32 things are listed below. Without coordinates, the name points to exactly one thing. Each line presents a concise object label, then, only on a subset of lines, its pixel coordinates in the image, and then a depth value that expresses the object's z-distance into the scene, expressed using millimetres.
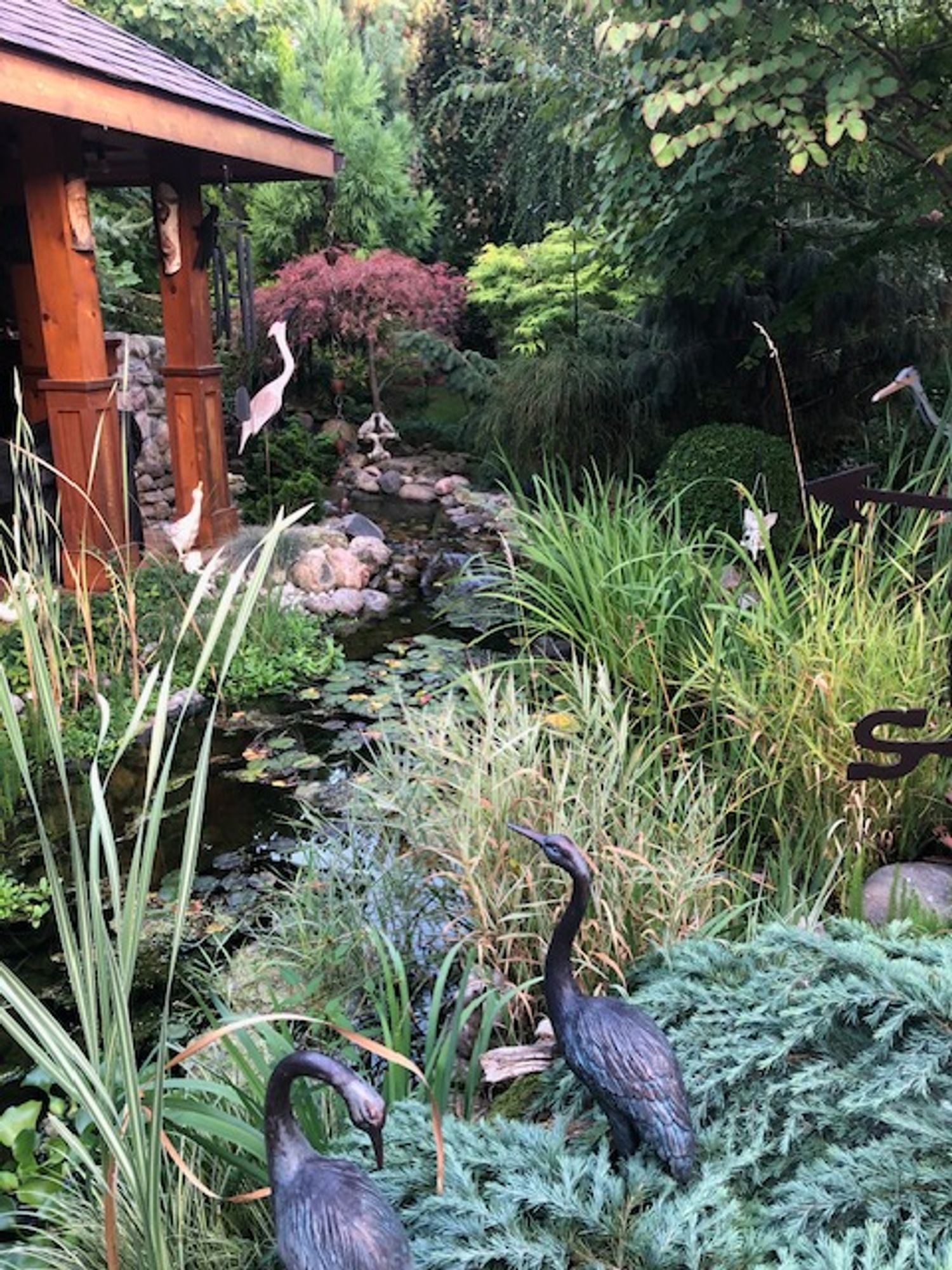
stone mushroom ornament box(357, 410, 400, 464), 8883
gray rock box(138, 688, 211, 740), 3615
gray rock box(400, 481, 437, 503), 7922
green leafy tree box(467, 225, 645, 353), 7738
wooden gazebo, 3760
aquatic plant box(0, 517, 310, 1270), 946
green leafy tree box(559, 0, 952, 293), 2824
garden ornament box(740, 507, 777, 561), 2293
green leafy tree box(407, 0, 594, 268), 5457
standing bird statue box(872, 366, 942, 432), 2162
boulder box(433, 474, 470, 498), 8023
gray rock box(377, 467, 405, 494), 8070
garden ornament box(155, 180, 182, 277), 5000
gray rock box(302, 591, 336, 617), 5008
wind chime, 5035
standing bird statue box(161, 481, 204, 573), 2479
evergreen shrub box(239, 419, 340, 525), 6727
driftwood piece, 1438
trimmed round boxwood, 4508
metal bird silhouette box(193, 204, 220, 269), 5113
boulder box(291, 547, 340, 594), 5266
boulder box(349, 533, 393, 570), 5902
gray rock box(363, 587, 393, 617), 5152
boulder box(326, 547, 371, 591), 5398
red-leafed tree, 8133
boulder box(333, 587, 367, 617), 5055
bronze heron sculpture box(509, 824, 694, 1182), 1135
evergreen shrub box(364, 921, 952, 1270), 1038
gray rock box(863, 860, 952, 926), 1818
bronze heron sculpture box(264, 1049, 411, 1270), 908
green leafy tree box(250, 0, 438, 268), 9727
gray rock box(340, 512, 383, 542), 6305
